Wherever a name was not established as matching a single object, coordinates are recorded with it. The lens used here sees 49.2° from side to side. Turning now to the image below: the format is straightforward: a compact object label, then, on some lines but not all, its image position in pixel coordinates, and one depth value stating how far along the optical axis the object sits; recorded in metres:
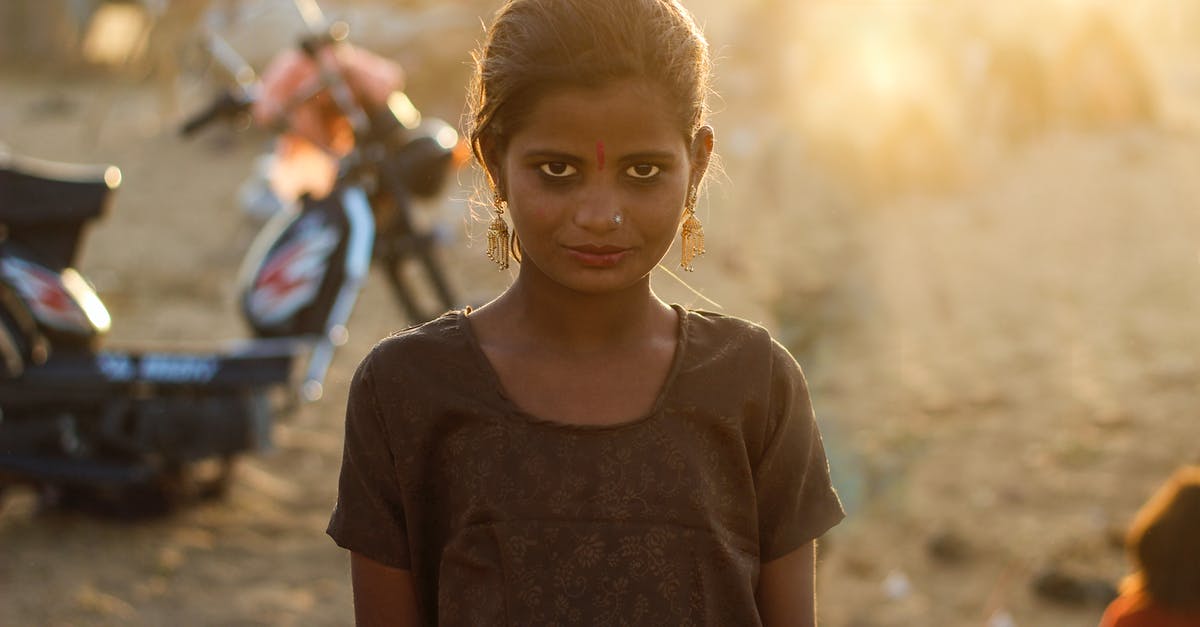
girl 1.38
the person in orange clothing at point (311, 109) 4.21
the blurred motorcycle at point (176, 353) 4.18
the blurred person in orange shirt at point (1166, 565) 2.36
